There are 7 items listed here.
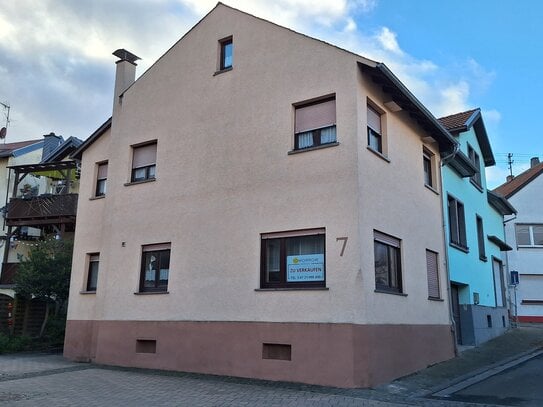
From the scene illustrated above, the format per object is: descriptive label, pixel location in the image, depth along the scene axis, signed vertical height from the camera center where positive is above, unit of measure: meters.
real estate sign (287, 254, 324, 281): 11.16 +1.09
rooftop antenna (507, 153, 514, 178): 48.86 +14.86
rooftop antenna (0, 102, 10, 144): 33.91 +11.65
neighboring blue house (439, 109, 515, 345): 17.31 +3.10
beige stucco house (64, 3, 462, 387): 10.96 +2.34
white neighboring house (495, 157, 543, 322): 30.06 +4.54
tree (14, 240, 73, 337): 17.70 +1.42
